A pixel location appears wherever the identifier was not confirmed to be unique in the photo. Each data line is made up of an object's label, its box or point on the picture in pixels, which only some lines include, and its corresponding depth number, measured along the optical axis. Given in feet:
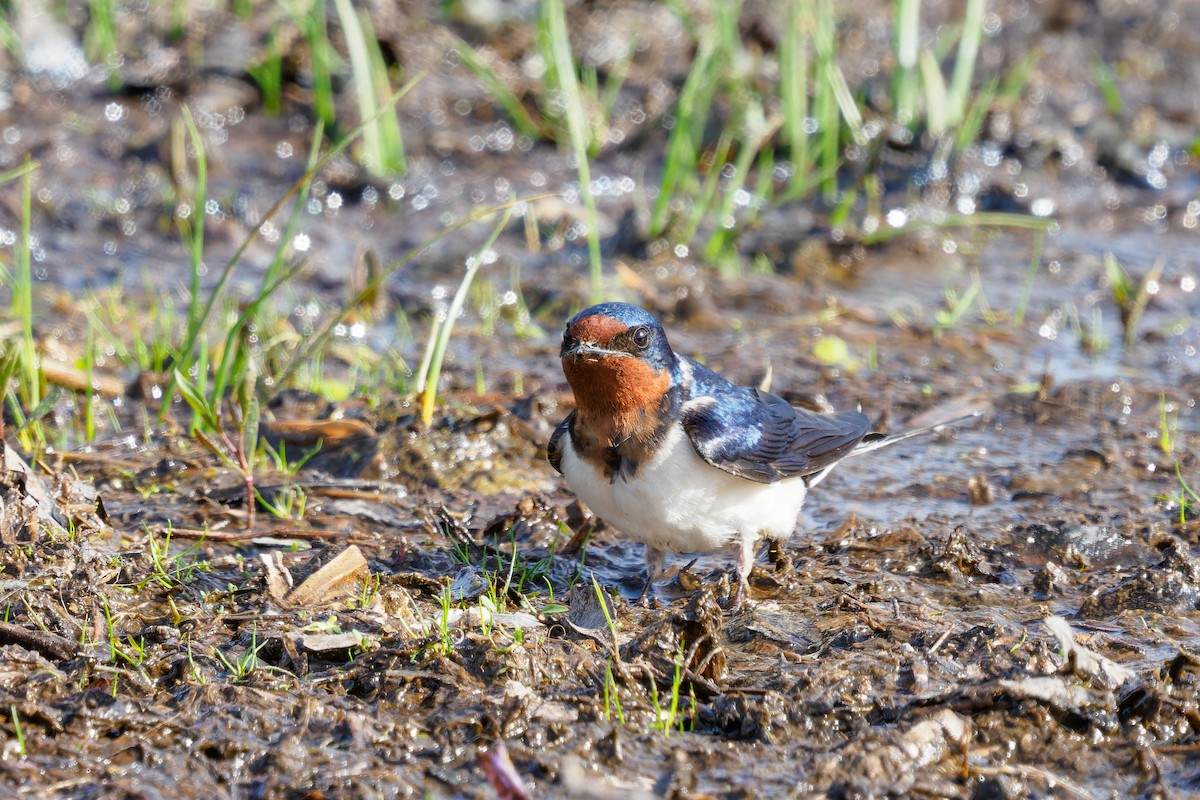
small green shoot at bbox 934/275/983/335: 41.04
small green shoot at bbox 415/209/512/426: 29.32
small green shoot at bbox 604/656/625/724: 20.74
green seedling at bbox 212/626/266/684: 21.59
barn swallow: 24.13
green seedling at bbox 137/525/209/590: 24.56
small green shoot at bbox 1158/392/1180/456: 33.04
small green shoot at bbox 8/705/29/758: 19.15
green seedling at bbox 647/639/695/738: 20.66
